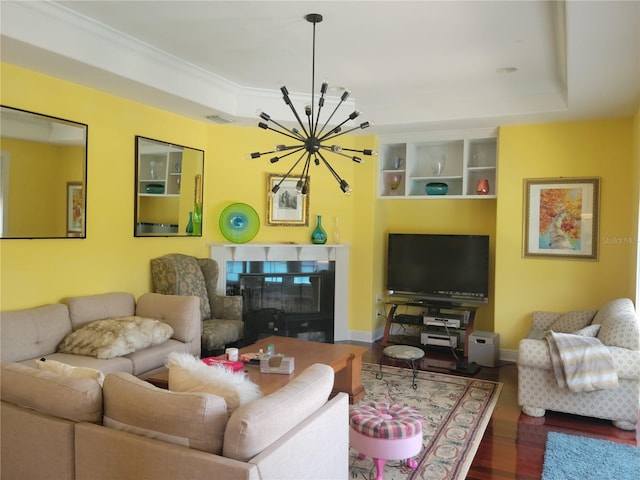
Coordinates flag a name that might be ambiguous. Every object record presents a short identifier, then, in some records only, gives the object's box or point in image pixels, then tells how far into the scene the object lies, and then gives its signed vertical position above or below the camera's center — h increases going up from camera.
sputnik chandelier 3.49 +0.73
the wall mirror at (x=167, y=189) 4.94 +0.43
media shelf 5.81 -1.04
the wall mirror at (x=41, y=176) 3.72 +0.41
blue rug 2.99 -1.42
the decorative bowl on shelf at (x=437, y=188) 6.08 +0.59
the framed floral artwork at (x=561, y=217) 5.24 +0.24
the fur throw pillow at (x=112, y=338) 3.69 -0.84
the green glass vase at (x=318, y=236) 6.20 -0.03
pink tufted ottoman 2.75 -1.13
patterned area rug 3.05 -1.42
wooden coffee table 3.86 -0.99
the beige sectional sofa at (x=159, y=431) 1.78 -0.80
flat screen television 5.95 -0.38
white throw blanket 3.66 -0.94
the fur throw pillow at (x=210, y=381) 2.04 -0.65
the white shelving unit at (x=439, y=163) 5.98 +0.93
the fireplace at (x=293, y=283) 5.90 -0.63
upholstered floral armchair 4.77 -0.62
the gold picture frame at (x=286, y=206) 6.09 +0.34
